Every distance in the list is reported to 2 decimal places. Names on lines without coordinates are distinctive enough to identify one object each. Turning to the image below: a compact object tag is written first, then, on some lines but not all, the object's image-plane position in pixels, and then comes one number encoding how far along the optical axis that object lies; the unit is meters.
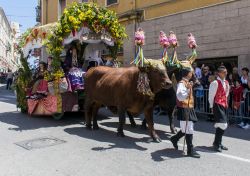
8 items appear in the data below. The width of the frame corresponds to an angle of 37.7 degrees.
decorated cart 10.17
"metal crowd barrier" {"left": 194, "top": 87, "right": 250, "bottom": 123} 10.37
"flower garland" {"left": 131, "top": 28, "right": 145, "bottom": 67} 7.62
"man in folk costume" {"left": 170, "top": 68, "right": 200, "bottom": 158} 6.64
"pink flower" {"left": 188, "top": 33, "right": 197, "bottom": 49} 8.34
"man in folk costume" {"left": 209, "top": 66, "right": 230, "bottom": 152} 7.12
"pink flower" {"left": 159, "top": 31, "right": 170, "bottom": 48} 8.16
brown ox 7.74
